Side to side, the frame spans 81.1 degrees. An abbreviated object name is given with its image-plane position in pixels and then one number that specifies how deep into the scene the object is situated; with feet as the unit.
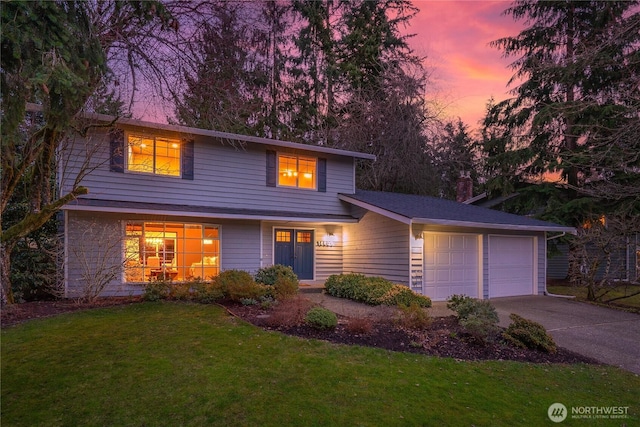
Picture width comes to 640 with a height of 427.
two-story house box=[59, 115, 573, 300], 32.27
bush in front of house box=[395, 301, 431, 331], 22.82
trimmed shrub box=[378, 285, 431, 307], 30.94
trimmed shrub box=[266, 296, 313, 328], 22.41
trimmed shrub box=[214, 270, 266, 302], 28.50
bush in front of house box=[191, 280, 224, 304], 28.99
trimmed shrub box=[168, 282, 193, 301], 29.55
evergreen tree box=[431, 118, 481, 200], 70.85
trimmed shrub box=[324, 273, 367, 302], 34.46
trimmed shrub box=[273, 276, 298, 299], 29.04
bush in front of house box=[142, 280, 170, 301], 29.01
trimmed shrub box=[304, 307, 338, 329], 21.63
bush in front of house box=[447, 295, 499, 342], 21.08
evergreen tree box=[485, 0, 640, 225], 51.78
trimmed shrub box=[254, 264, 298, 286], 33.83
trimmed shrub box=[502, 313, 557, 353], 20.83
